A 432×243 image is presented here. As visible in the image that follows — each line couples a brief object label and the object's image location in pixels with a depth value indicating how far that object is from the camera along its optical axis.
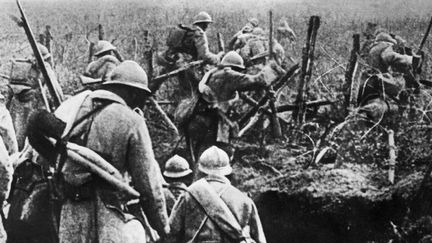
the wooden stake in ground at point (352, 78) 8.30
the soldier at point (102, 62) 8.96
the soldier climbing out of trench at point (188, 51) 9.00
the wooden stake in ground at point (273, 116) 8.57
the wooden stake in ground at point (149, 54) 9.61
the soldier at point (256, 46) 9.09
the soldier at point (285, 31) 8.72
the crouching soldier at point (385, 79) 7.96
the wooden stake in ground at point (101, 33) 9.56
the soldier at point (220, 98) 8.20
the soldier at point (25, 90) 8.87
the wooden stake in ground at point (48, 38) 9.64
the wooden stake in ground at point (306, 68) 8.56
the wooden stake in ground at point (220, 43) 9.22
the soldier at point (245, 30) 8.98
